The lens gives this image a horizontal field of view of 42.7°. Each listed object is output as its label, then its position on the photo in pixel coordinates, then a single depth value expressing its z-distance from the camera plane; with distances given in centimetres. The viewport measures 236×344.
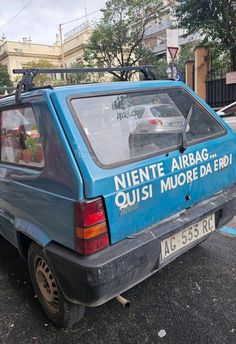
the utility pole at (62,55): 4123
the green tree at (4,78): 3105
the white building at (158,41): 3582
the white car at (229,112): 738
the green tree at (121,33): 2008
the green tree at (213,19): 1155
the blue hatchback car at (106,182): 176
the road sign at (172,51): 808
